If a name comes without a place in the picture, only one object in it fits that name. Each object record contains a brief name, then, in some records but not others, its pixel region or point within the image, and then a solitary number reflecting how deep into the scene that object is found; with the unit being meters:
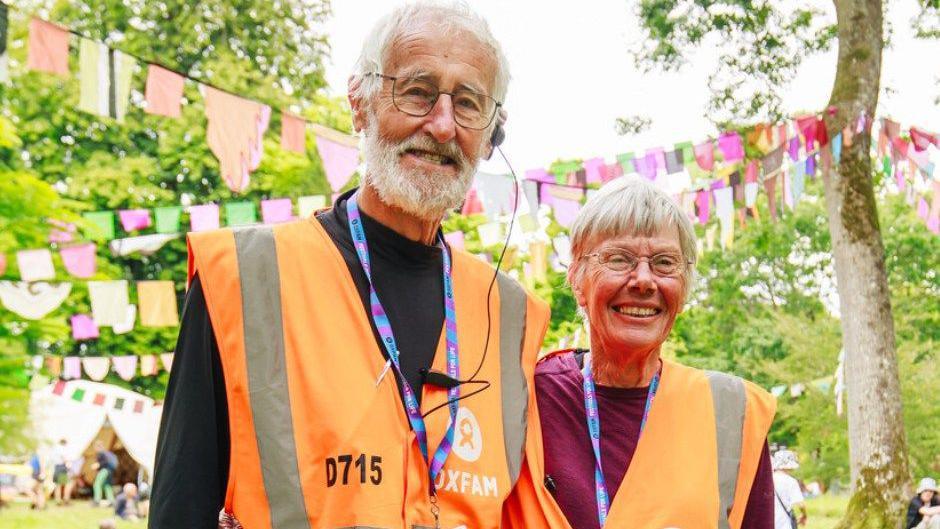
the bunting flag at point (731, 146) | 11.62
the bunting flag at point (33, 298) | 11.50
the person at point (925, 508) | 11.44
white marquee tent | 20.62
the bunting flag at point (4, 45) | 6.97
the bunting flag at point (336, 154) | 10.00
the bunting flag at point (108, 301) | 12.05
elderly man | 2.23
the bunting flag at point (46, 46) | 7.66
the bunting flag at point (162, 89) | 8.72
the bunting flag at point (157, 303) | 12.18
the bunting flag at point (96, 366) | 18.47
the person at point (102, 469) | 22.27
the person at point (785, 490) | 8.59
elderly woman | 2.71
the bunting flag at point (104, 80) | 7.91
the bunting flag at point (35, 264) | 11.29
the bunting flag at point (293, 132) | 9.88
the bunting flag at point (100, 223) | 11.64
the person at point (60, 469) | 22.65
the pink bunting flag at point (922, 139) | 11.80
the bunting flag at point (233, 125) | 8.94
